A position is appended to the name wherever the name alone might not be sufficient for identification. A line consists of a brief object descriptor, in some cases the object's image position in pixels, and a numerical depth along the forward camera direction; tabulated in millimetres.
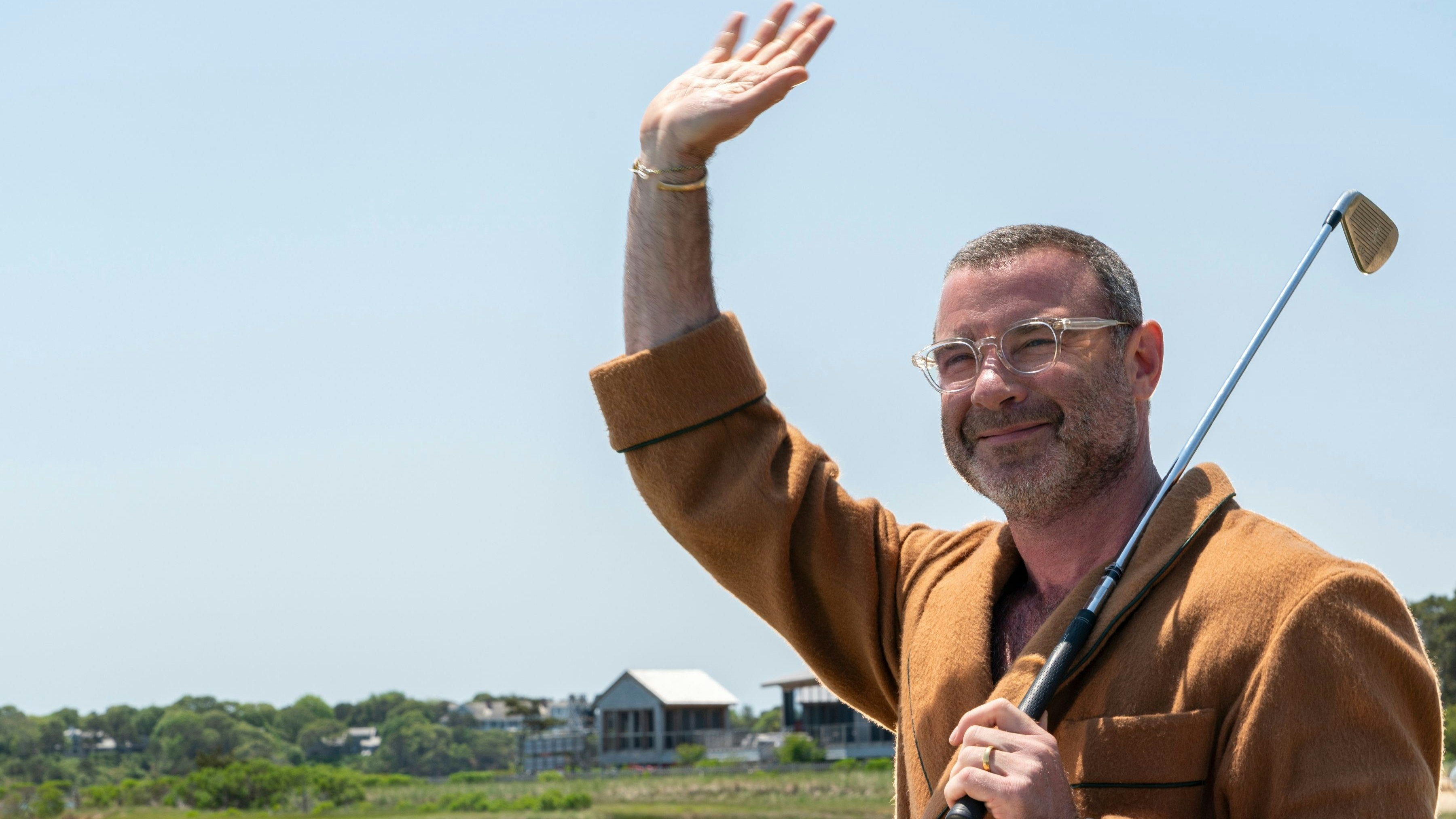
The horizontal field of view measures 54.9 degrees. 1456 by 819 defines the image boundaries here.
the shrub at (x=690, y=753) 47219
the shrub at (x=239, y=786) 36000
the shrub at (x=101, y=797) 35906
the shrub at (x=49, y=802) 33844
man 1960
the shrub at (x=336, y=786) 37000
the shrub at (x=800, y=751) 41875
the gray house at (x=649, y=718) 52062
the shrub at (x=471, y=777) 44438
